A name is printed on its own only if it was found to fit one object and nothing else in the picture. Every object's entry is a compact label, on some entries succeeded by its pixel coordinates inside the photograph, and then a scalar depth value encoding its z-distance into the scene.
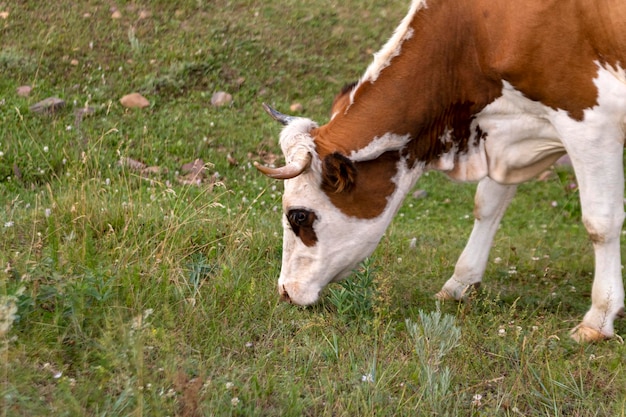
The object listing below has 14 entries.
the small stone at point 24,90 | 8.45
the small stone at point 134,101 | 8.59
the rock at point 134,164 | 7.42
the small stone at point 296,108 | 8.86
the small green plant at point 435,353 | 3.86
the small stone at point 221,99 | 8.89
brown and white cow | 4.75
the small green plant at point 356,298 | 4.91
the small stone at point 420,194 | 8.08
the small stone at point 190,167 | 7.66
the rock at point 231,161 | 8.02
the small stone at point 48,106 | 8.20
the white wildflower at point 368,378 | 3.92
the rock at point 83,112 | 8.16
